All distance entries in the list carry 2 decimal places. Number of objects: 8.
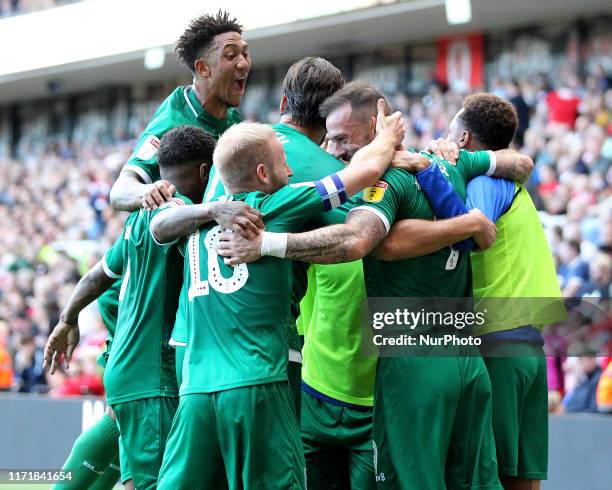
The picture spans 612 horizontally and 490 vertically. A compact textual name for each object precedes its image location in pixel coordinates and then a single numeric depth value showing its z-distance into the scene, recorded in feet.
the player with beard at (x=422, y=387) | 27.37
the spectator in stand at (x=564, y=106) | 83.05
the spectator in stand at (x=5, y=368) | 81.51
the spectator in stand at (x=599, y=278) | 58.65
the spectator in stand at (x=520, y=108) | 85.64
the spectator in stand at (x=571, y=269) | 60.08
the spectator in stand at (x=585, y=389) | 53.57
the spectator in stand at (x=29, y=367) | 81.61
